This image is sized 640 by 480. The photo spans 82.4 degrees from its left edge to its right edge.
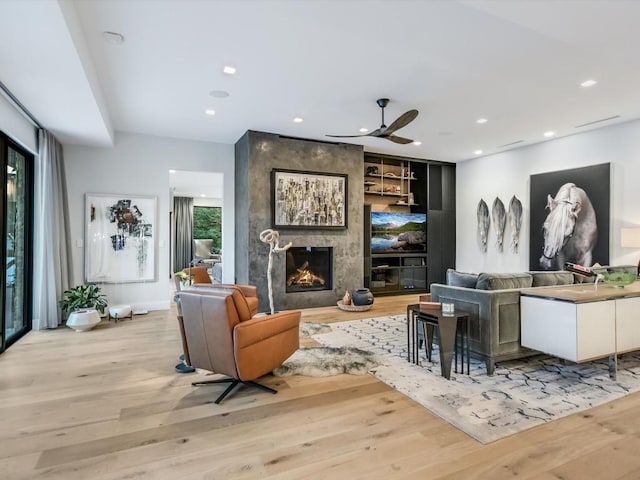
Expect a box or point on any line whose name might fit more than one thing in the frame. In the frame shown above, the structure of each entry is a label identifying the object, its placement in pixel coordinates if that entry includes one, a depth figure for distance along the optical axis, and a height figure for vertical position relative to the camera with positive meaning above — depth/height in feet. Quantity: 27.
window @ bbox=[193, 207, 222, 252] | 41.87 +2.18
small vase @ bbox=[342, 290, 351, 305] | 20.95 -3.28
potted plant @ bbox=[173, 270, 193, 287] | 17.33 -1.68
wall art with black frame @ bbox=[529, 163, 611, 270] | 19.03 +1.43
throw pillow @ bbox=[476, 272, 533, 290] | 11.43 -1.21
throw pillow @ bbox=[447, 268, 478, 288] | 12.19 -1.25
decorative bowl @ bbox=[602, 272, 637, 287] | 11.65 -1.15
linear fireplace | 21.67 -1.58
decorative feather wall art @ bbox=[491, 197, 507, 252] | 24.64 +1.61
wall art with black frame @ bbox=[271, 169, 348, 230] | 20.66 +2.52
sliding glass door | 13.93 +0.21
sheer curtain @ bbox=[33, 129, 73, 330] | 16.58 +0.18
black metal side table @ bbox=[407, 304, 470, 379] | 10.78 -2.78
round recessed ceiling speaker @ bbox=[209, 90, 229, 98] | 14.43 +5.99
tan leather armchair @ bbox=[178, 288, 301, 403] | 9.07 -2.41
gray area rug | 8.41 -4.02
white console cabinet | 10.16 -2.29
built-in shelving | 26.32 +2.70
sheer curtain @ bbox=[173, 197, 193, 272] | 40.45 +1.41
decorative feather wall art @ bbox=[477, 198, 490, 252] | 25.91 +1.48
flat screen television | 25.89 +0.78
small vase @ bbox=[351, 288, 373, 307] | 20.74 -3.14
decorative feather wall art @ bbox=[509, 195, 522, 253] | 23.43 +1.48
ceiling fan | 13.84 +4.68
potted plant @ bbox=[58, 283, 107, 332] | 16.25 -3.04
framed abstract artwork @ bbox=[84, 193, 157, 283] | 19.57 +0.26
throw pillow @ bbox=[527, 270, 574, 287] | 12.45 -1.24
